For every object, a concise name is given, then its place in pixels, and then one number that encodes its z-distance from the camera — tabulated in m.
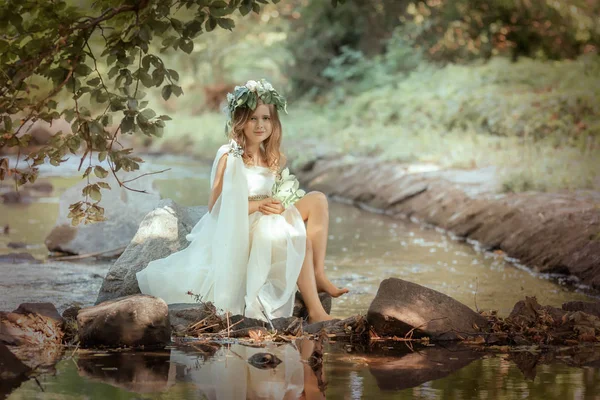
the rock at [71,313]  7.46
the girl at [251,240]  7.77
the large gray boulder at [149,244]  8.15
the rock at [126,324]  6.66
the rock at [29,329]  6.58
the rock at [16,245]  12.04
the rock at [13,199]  17.39
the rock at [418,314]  7.17
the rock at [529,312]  7.23
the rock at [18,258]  10.66
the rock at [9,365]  5.60
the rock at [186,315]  7.34
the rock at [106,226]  11.84
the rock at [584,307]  7.56
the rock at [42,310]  6.89
